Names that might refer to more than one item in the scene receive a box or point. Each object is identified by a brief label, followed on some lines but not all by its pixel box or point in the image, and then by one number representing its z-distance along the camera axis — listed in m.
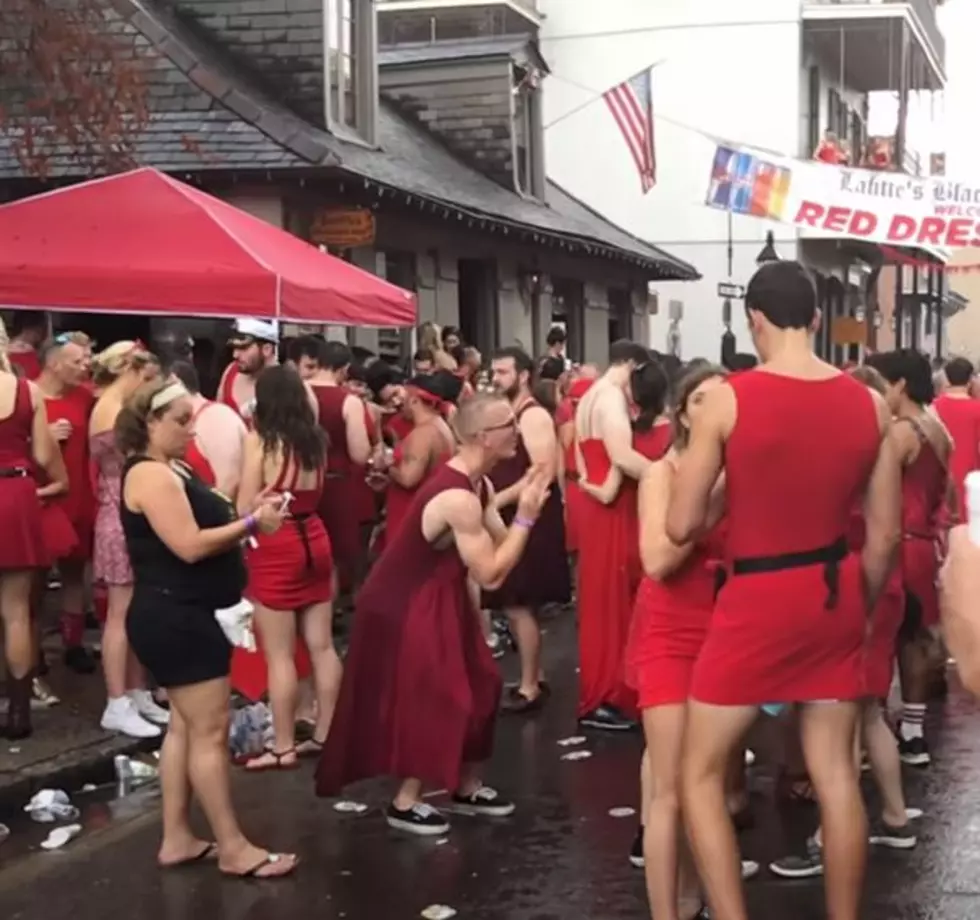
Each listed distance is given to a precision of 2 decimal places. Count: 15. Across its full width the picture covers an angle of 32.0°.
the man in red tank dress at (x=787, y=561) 4.70
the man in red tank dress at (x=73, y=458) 9.35
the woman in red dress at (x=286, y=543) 7.75
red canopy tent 9.41
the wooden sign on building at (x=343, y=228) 15.27
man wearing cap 9.74
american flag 24.53
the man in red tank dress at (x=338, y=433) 9.73
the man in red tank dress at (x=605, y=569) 8.62
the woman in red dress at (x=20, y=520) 7.93
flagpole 32.21
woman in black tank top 5.98
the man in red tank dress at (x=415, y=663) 6.54
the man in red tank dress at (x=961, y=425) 10.23
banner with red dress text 16.41
